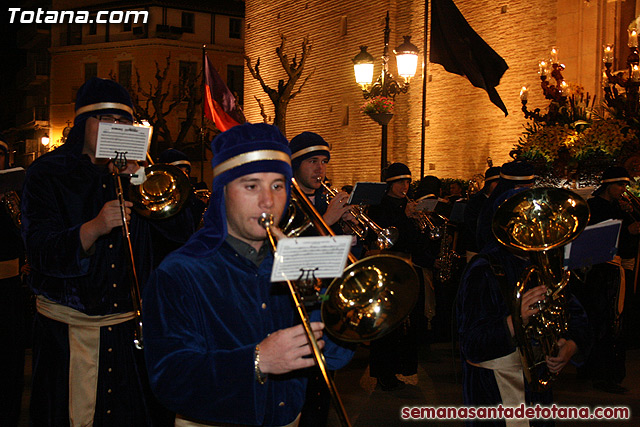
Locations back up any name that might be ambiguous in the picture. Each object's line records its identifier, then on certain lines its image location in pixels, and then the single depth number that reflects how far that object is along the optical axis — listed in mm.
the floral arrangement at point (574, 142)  9602
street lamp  13062
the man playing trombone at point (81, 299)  3951
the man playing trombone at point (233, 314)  2408
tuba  3584
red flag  15602
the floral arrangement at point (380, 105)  12938
